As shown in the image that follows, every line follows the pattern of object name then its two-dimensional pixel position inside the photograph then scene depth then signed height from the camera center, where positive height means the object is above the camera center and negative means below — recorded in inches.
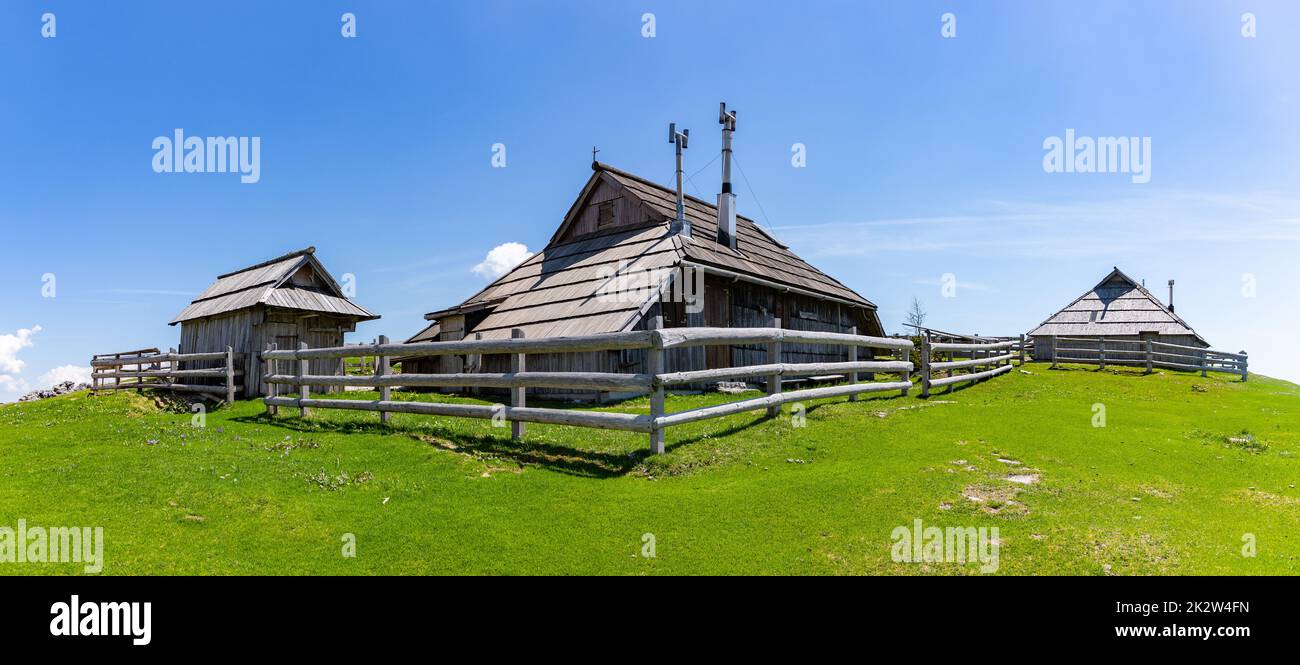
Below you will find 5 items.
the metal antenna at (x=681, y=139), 936.3 +301.1
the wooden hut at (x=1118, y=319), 1477.6 +30.0
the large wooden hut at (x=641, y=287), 751.7 +64.3
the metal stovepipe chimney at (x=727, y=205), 1018.7 +209.4
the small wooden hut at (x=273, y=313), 909.2 +35.6
